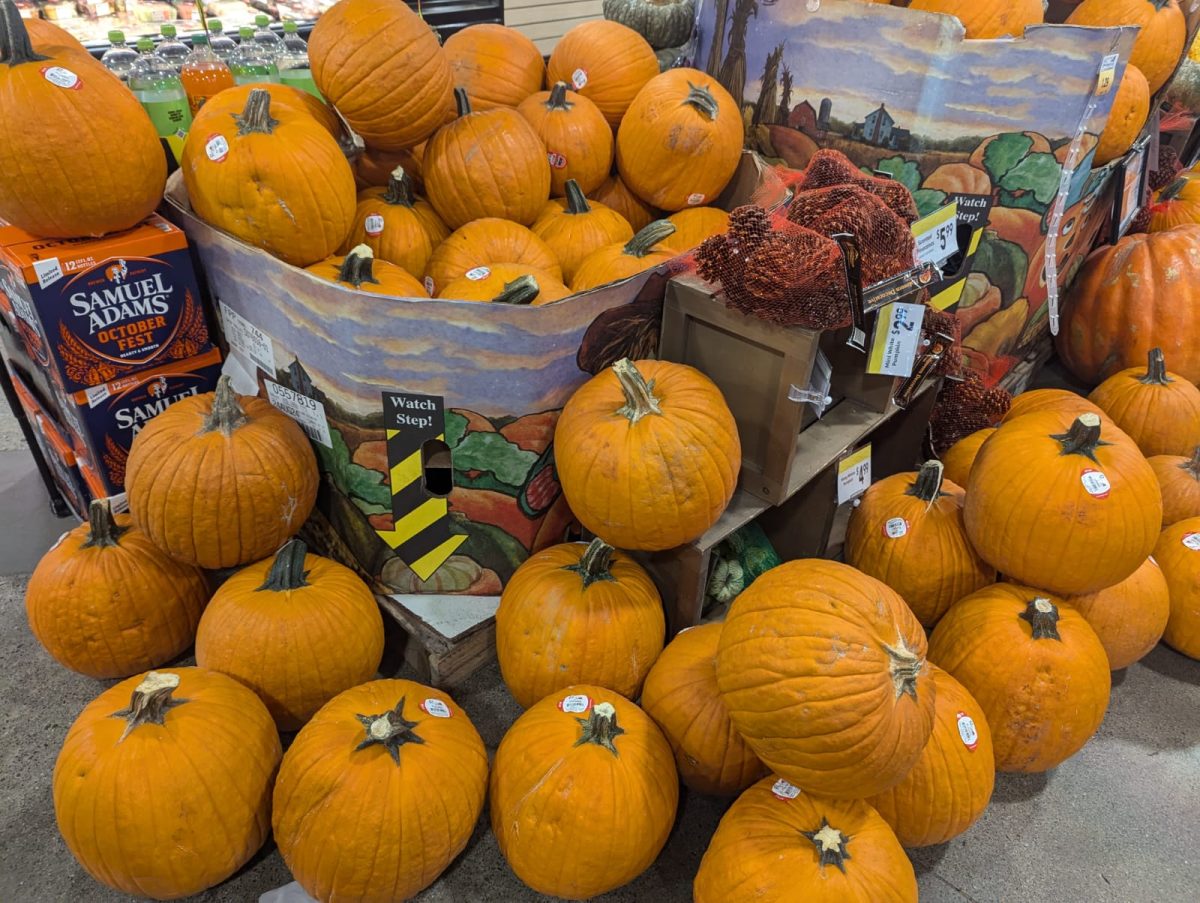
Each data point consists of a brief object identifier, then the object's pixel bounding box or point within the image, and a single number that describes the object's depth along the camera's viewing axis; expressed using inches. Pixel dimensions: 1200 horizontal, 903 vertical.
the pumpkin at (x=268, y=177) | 65.0
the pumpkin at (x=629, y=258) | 73.5
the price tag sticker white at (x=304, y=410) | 68.9
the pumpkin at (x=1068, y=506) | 67.4
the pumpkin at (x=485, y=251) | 78.2
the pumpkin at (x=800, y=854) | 50.2
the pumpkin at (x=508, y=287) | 64.7
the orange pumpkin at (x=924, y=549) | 76.9
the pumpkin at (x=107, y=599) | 66.9
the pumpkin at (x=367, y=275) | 66.8
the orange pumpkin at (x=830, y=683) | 49.1
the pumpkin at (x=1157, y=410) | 96.5
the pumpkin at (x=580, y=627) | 64.4
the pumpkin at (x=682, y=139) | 86.7
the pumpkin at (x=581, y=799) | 54.1
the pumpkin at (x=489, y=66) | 95.4
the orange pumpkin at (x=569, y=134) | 89.8
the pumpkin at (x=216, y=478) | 63.1
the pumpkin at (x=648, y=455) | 59.4
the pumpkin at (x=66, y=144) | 60.4
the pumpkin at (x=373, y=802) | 52.7
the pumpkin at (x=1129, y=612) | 76.0
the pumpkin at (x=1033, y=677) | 66.1
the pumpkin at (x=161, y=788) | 52.1
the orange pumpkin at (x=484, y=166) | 81.4
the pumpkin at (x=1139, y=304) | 111.9
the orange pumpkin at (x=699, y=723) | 61.4
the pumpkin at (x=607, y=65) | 97.8
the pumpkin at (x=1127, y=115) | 105.4
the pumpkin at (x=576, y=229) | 84.7
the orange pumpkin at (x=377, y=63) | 72.2
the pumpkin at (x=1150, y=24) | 106.4
